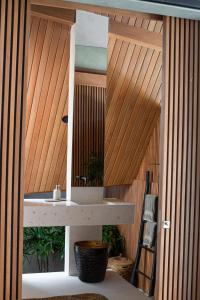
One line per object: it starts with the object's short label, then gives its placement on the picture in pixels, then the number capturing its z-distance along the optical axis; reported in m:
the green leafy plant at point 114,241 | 5.91
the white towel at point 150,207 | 4.98
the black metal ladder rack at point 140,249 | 5.27
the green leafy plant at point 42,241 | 5.48
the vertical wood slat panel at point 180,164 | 3.12
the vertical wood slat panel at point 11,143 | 2.65
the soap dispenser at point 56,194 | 4.73
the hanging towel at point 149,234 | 4.98
